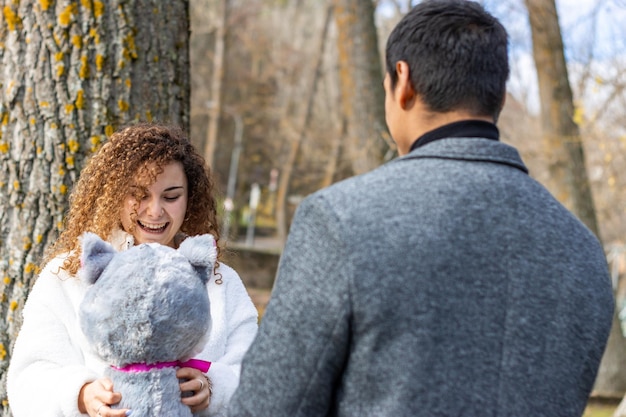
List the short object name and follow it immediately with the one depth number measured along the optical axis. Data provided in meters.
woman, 2.22
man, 1.61
